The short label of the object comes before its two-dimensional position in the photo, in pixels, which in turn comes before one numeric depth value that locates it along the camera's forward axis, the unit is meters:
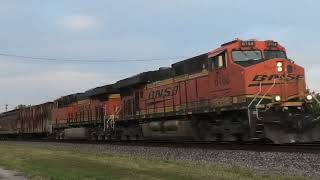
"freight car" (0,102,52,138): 47.81
